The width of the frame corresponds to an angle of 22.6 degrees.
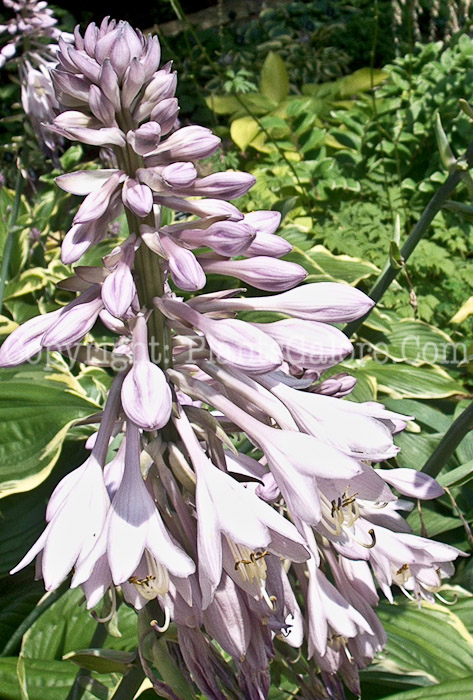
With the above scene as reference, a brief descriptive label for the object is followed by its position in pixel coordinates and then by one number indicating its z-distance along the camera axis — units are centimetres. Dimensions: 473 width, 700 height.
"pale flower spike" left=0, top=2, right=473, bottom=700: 45
